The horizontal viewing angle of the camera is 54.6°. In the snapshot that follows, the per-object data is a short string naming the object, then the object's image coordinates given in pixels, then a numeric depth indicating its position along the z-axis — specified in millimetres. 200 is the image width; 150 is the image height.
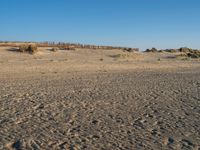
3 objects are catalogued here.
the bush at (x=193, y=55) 21476
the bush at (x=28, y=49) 15648
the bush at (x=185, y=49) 27217
